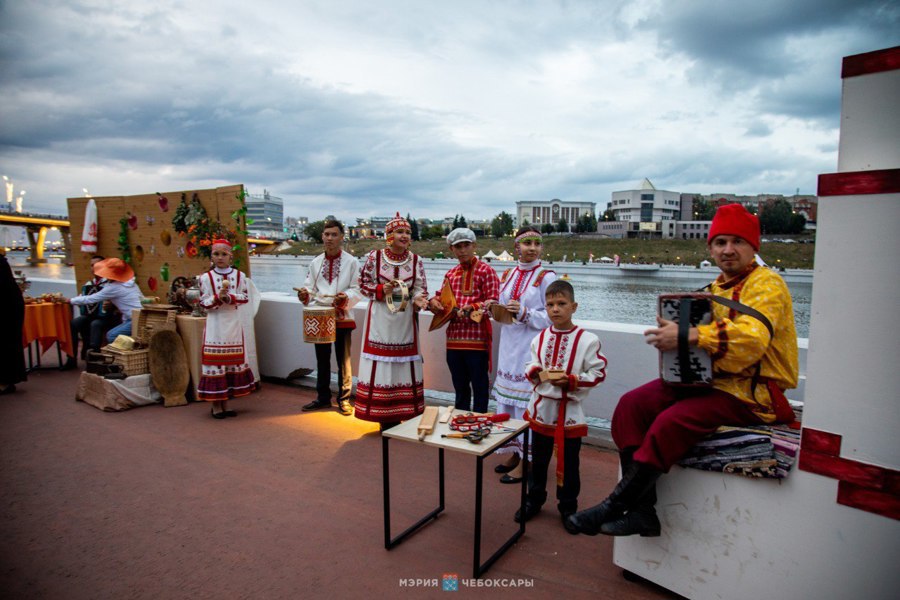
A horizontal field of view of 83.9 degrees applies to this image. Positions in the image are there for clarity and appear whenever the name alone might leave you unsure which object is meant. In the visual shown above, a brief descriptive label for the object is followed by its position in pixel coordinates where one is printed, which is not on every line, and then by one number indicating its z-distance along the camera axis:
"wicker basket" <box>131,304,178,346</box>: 6.07
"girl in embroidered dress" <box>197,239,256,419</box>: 5.32
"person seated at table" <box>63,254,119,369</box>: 7.16
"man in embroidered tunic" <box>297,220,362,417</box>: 5.43
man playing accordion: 2.28
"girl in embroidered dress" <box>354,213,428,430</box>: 4.64
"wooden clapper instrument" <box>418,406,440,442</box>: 2.81
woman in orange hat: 6.99
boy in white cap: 4.38
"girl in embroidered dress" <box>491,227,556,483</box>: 4.01
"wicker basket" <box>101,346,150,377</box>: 5.71
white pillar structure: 1.89
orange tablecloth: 7.28
